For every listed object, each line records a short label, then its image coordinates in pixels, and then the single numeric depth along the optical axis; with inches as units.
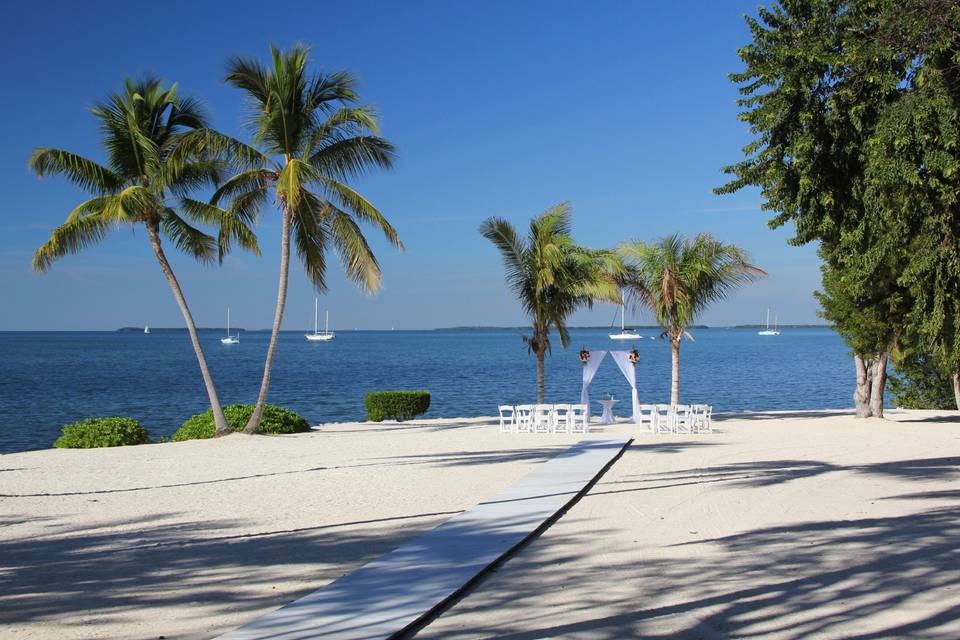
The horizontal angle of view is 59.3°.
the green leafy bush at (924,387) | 1306.6
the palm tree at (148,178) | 754.8
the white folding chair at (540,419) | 844.0
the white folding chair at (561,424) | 846.3
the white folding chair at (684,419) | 821.2
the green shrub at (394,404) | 1048.2
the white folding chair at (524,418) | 847.1
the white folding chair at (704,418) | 820.6
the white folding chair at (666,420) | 824.3
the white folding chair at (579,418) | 845.2
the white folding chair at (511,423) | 849.2
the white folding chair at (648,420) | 824.9
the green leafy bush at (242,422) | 828.0
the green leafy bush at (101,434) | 753.6
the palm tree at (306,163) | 775.7
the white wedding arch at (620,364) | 932.4
